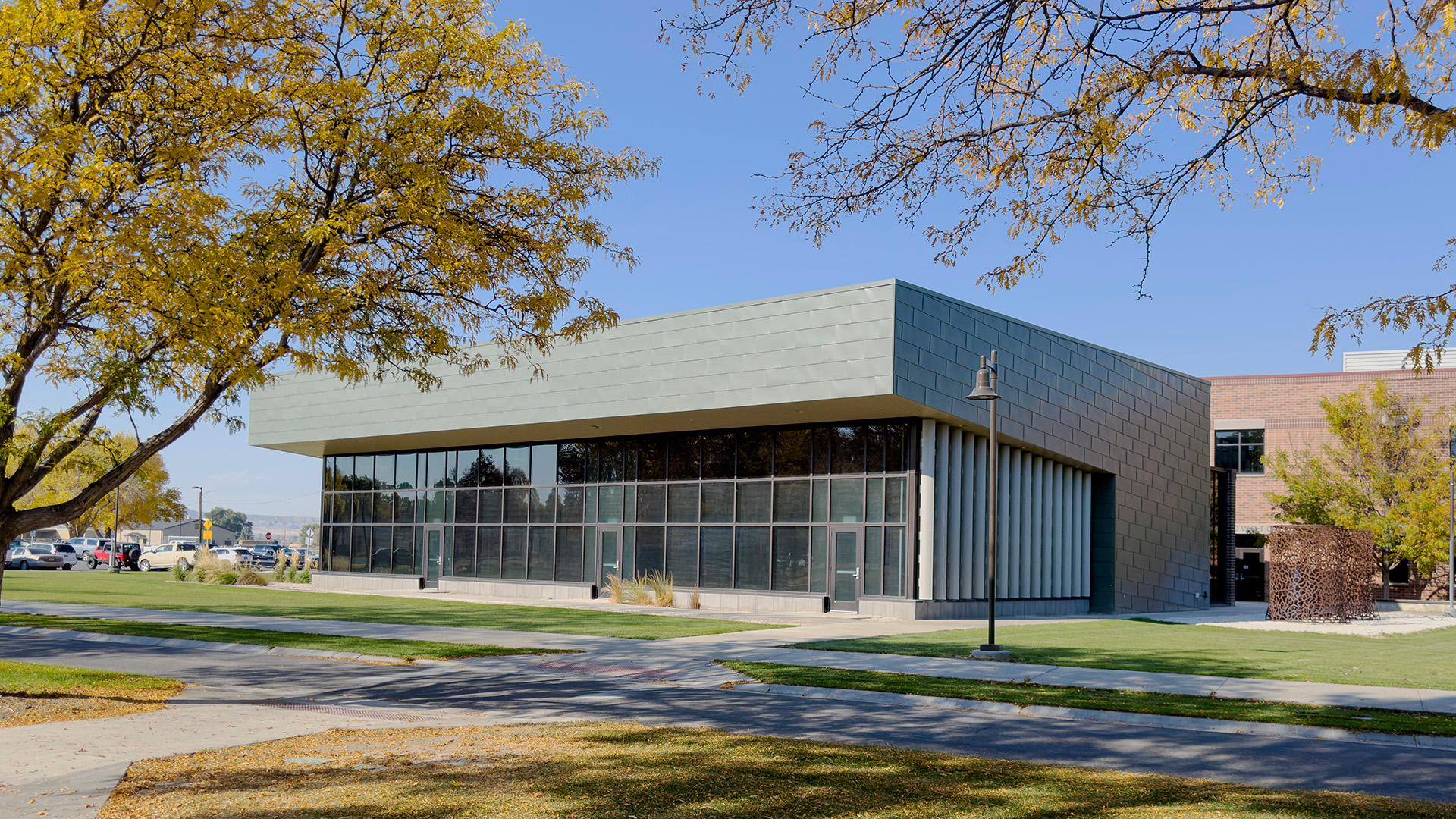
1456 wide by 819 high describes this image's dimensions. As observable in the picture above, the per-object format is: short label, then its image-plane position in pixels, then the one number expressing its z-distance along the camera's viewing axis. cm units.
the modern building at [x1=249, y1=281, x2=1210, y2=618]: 2745
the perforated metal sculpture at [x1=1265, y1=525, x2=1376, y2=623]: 3142
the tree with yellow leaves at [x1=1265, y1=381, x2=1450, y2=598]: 4416
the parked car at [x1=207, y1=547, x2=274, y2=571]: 6659
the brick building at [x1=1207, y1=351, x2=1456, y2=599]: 5250
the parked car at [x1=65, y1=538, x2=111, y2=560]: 7256
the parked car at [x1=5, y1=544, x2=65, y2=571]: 6081
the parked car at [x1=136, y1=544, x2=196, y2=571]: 6944
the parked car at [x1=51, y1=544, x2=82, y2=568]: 6469
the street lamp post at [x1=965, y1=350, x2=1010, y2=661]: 1705
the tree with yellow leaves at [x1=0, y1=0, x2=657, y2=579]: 1023
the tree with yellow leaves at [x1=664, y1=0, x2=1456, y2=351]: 803
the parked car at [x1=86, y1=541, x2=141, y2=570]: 6254
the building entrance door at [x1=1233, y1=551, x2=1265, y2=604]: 5172
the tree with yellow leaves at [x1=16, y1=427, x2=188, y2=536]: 6819
